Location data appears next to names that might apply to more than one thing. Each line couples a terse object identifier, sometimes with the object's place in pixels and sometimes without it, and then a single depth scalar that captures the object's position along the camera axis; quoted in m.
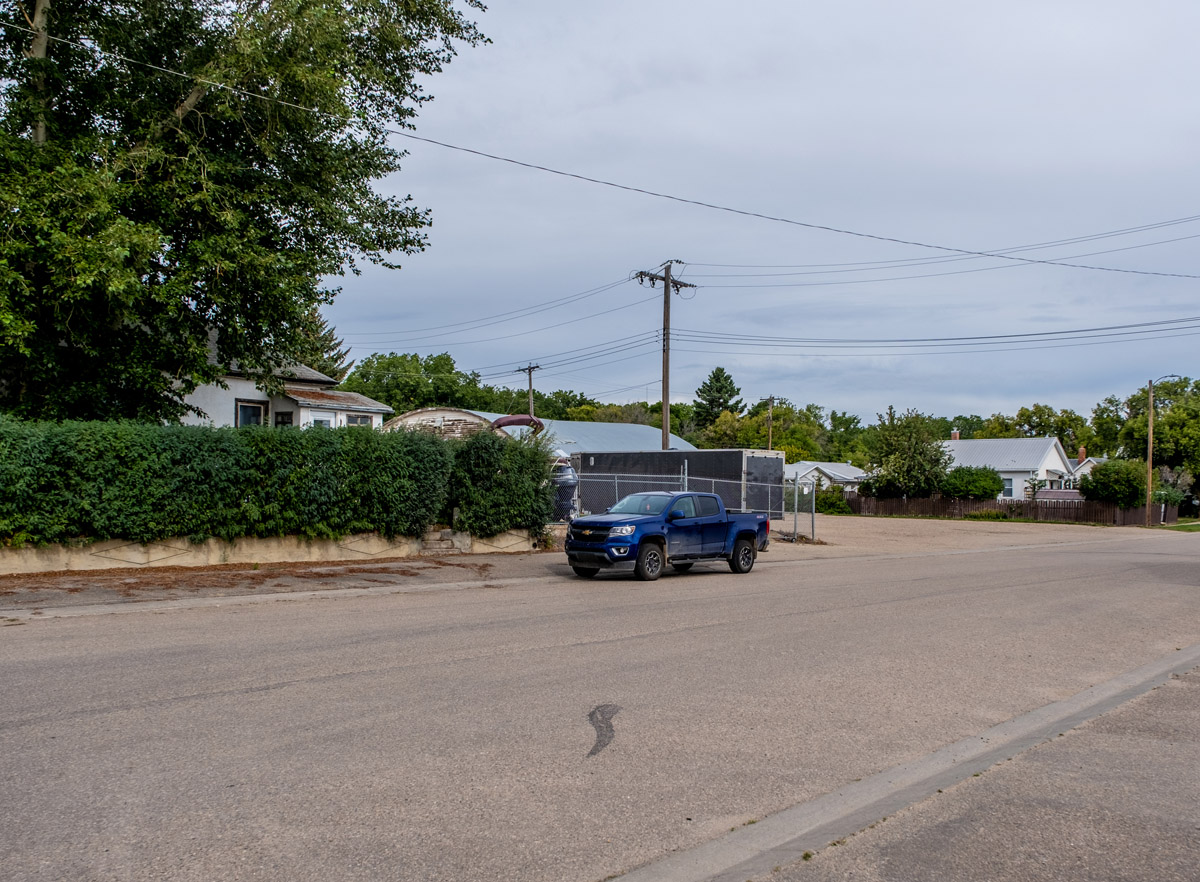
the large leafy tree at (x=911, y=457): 61.69
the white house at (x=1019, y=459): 74.31
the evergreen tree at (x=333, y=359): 69.25
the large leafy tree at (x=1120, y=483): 54.00
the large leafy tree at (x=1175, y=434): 71.81
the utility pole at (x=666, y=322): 34.09
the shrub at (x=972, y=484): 60.12
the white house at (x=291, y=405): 27.17
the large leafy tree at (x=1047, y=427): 107.38
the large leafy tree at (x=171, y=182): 16.02
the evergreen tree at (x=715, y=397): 109.75
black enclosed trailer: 33.91
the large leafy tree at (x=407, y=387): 74.25
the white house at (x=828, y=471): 84.13
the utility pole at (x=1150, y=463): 51.81
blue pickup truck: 17.33
